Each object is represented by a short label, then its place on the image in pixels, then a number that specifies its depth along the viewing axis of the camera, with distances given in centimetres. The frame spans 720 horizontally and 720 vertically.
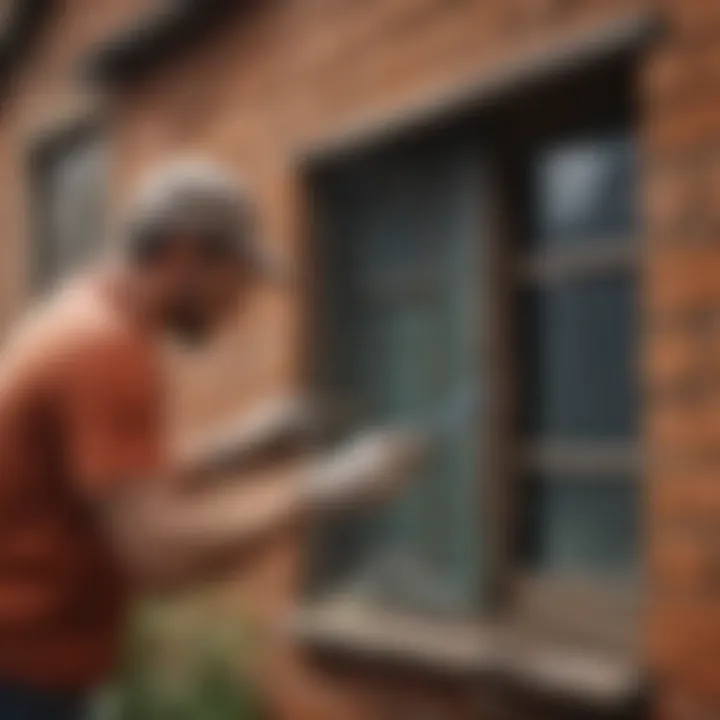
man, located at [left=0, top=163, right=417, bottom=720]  314
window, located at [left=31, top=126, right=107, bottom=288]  795
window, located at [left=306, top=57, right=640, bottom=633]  476
